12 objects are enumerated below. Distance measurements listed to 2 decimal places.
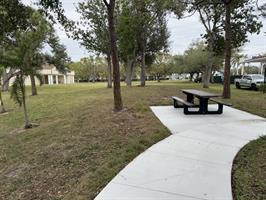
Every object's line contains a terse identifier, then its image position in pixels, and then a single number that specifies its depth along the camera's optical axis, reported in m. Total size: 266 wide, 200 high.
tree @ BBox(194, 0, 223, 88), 16.51
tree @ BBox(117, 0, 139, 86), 16.45
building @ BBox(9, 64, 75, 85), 47.99
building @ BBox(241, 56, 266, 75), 20.60
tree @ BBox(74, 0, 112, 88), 18.53
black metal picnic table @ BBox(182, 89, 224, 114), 6.40
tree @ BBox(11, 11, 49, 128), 7.37
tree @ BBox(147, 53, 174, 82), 39.81
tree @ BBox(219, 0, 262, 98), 10.05
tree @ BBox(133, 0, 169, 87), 16.55
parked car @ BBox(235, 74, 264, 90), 16.28
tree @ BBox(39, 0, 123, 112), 6.63
